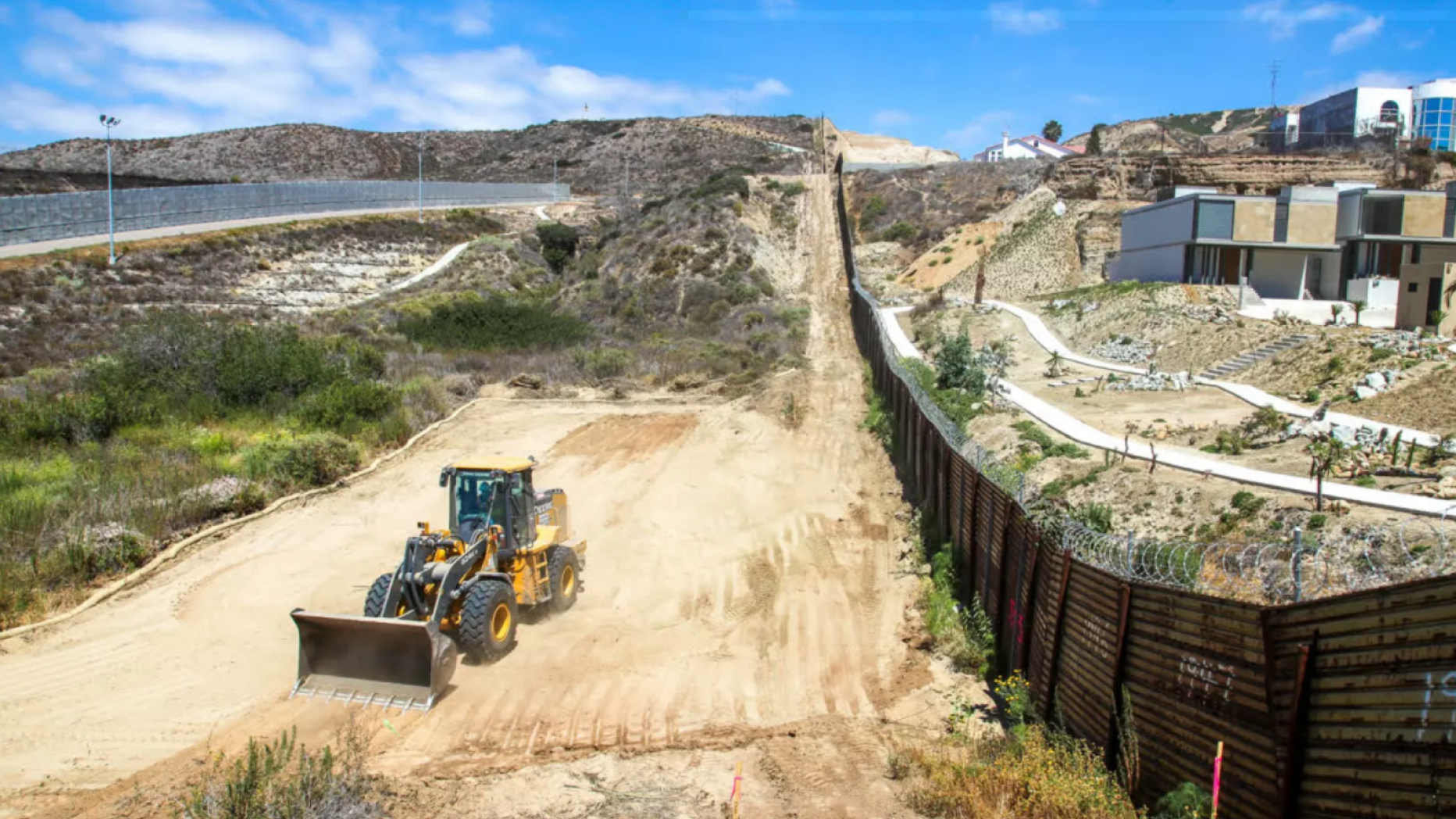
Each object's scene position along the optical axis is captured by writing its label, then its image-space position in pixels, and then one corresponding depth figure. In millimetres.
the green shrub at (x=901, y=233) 66188
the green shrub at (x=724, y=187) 64625
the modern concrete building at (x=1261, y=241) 44375
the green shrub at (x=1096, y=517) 12836
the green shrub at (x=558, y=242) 69556
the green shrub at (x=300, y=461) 19938
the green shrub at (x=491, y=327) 40125
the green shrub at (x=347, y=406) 24375
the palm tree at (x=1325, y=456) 13216
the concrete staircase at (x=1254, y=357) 29594
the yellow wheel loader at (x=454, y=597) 10844
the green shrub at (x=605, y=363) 34344
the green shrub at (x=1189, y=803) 6633
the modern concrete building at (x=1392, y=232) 44938
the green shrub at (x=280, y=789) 7852
